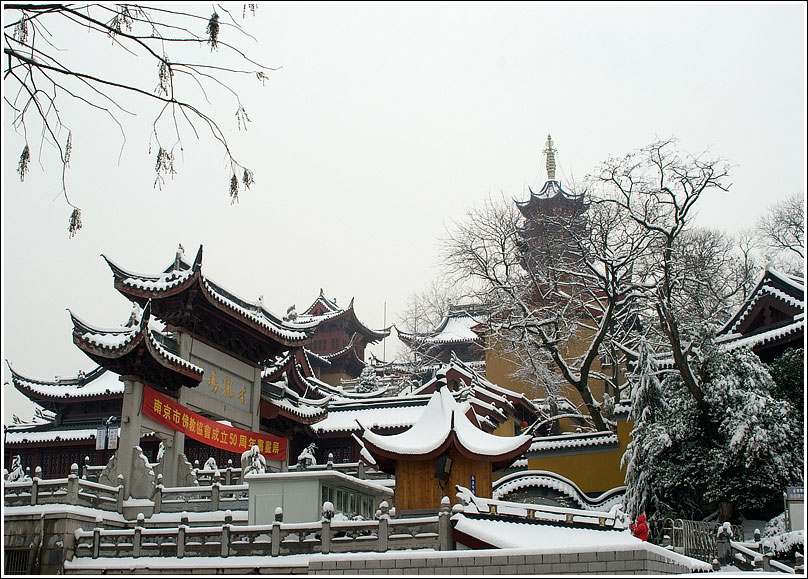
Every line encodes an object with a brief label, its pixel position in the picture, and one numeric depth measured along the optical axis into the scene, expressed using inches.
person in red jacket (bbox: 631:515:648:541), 552.8
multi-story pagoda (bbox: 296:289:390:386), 1881.2
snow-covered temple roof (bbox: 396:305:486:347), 1726.1
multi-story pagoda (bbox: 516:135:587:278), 1098.1
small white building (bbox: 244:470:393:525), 543.5
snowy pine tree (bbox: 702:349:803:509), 647.1
